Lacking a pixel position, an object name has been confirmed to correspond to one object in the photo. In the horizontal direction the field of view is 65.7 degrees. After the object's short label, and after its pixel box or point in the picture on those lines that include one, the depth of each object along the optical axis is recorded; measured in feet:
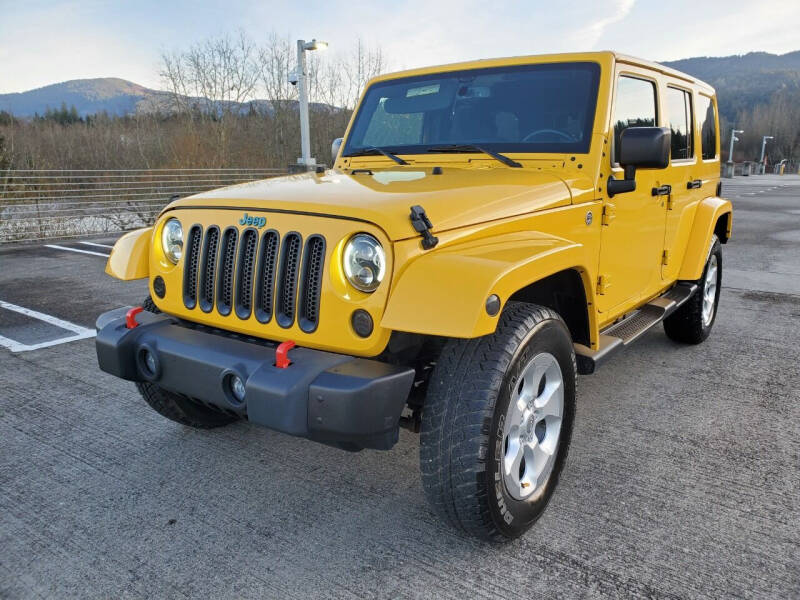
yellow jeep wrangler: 6.95
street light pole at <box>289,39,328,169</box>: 48.01
